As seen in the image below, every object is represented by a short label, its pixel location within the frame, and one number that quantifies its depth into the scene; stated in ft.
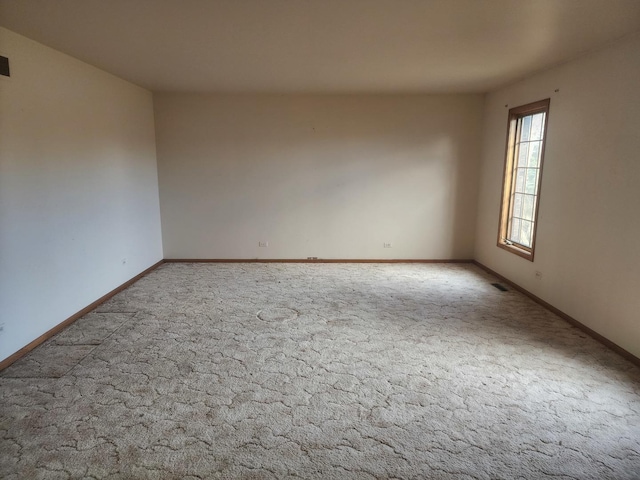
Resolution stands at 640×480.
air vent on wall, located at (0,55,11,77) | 9.49
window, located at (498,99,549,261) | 14.67
